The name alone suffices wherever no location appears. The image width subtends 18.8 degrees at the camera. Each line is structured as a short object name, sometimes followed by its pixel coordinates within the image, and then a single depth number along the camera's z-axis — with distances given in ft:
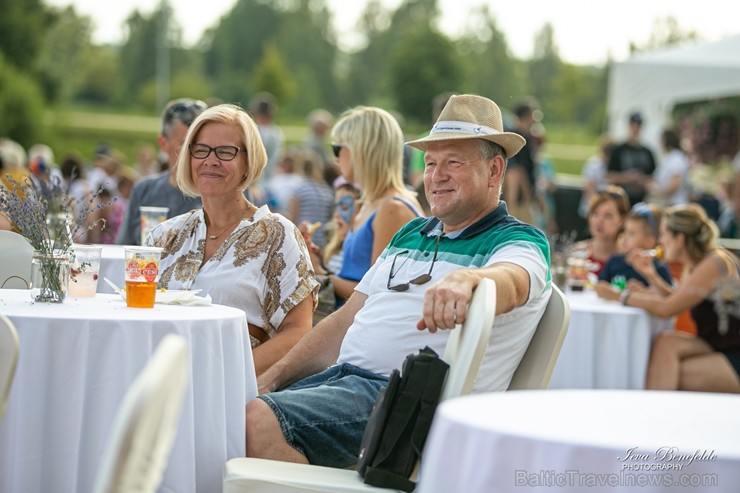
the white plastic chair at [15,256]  30.26
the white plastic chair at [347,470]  18.19
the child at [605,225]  49.80
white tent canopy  106.52
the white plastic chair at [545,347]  21.84
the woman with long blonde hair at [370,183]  34.55
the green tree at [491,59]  454.06
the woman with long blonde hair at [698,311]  43.42
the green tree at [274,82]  354.54
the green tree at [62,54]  299.18
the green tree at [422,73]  299.57
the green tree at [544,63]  490.00
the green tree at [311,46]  465.44
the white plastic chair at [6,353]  17.57
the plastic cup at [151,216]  38.37
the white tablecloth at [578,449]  12.61
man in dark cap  93.56
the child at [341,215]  38.81
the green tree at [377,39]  476.74
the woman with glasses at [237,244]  27.75
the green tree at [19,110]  226.68
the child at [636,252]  46.05
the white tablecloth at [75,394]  21.16
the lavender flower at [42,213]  24.62
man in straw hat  22.06
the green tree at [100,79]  485.32
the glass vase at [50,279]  23.89
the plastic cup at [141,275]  23.28
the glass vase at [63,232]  24.59
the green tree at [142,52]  469.73
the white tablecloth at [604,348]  40.81
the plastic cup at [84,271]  24.80
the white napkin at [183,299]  24.20
